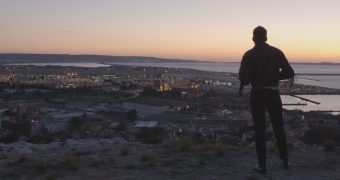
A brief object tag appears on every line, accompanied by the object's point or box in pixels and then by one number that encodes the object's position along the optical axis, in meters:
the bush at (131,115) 30.97
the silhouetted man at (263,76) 6.27
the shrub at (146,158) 7.88
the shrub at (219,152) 8.16
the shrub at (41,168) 7.07
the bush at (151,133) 16.43
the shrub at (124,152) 8.62
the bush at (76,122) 23.42
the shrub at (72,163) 7.16
